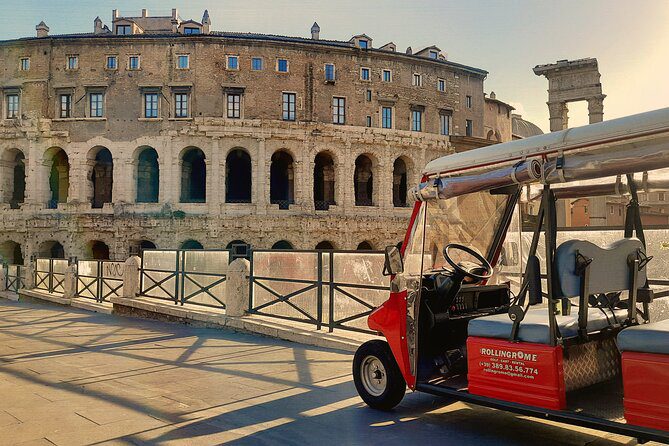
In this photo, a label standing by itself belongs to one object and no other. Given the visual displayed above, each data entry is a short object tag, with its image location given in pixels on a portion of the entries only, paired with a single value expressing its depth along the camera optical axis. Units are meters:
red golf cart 3.63
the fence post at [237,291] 11.16
